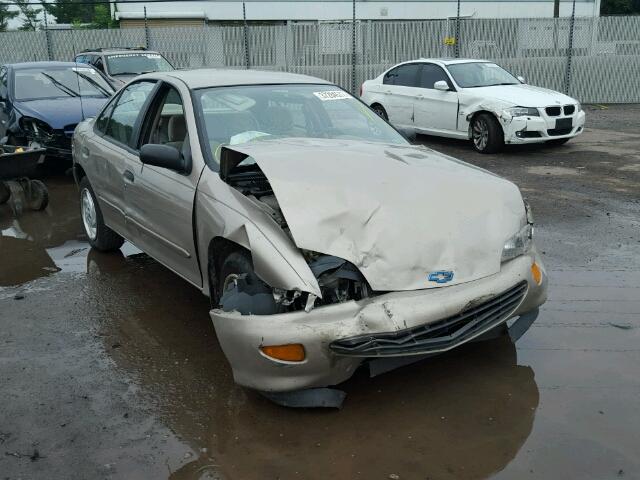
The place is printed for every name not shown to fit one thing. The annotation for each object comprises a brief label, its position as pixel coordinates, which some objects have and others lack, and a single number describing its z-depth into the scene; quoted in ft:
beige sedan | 10.68
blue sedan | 30.81
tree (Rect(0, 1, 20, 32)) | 169.00
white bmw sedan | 36.35
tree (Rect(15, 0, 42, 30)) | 167.10
